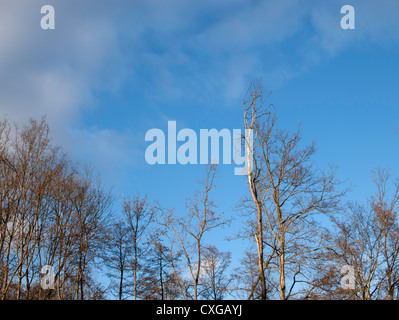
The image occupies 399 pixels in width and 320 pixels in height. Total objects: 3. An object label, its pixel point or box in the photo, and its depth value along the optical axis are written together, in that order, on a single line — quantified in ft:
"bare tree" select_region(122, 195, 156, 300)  91.20
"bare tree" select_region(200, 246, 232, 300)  104.37
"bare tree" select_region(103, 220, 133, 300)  91.29
